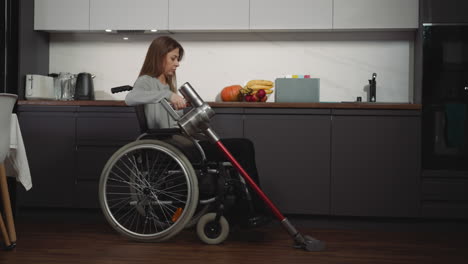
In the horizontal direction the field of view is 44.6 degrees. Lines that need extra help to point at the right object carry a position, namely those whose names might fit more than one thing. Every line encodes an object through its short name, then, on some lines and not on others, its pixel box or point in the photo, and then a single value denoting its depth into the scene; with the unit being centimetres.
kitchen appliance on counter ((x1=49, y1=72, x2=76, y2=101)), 414
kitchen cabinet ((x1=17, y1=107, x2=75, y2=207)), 366
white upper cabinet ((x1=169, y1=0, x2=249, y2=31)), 388
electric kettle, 402
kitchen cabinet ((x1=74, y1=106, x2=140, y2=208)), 361
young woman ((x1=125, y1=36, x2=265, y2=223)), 266
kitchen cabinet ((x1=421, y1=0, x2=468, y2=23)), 352
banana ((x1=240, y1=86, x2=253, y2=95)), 373
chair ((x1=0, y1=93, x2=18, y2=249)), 246
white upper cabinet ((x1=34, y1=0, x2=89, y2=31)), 400
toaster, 386
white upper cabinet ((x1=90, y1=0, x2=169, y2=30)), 394
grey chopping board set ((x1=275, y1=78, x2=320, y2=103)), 380
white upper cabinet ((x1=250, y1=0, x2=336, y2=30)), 382
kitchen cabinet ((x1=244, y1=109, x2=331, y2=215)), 349
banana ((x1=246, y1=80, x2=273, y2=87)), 388
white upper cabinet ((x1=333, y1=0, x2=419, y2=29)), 374
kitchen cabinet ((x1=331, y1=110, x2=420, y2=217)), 345
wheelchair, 261
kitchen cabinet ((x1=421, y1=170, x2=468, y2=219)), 342
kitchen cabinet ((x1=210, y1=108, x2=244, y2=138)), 355
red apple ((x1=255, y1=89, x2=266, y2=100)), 368
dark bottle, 389
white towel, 268
